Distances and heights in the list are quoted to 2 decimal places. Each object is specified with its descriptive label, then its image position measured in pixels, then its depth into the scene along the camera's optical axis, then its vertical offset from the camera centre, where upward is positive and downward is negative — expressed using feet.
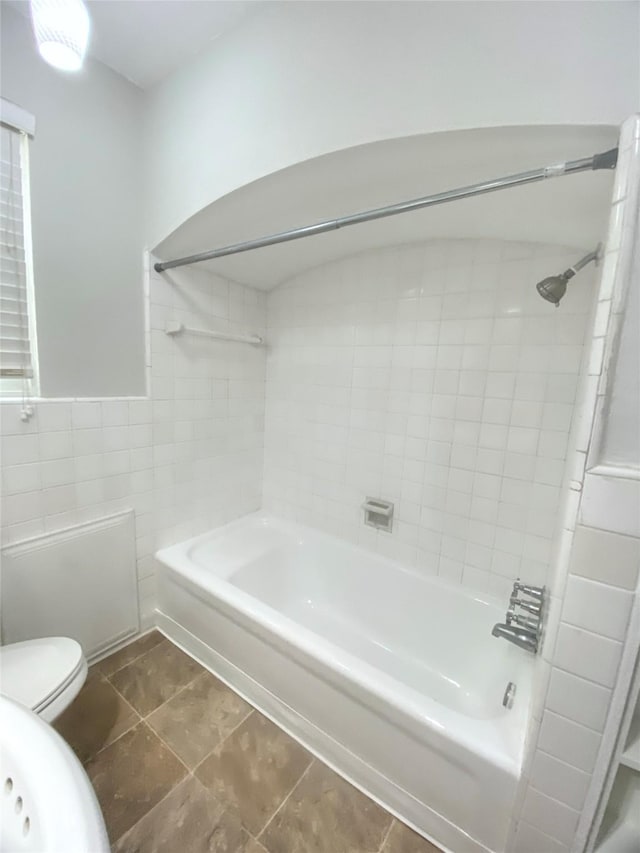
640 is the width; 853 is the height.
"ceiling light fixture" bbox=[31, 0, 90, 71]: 2.91 +3.02
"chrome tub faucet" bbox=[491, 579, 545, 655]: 3.58 -2.58
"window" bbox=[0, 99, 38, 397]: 3.84 +1.21
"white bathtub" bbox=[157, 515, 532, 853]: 3.08 -3.61
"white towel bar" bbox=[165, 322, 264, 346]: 5.32 +0.72
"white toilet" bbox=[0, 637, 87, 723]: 3.20 -3.15
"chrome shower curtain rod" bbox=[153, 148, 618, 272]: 2.35 +1.64
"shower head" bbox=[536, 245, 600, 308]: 3.41 +1.17
